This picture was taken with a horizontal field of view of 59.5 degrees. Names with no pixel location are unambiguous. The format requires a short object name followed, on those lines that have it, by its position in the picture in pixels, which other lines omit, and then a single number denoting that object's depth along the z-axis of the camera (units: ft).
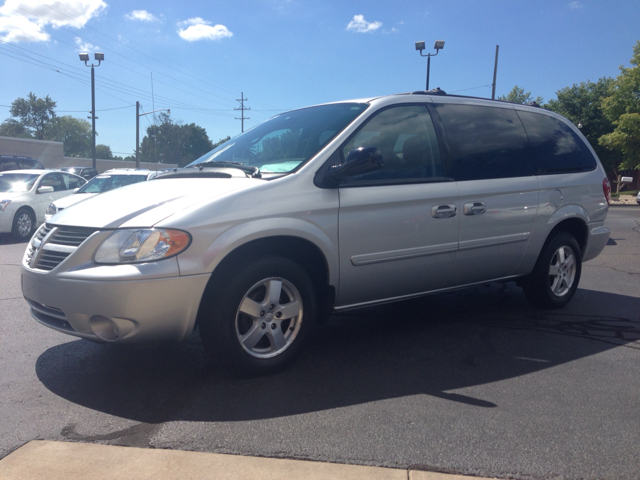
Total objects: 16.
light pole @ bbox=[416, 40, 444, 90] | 97.49
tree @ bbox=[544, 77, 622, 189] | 163.12
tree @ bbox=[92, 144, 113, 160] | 390.03
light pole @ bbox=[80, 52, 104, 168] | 109.19
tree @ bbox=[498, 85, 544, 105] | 198.90
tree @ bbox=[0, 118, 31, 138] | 286.25
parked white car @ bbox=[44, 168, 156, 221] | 40.95
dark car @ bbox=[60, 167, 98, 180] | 86.36
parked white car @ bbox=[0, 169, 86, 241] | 37.76
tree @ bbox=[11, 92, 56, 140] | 291.17
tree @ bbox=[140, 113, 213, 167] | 265.13
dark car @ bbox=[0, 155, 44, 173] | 77.30
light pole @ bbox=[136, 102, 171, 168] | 142.41
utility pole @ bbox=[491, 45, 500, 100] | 119.58
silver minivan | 10.43
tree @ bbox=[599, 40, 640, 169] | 123.13
